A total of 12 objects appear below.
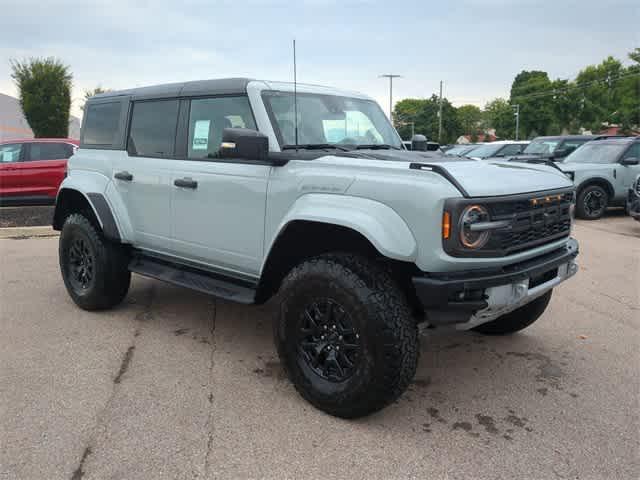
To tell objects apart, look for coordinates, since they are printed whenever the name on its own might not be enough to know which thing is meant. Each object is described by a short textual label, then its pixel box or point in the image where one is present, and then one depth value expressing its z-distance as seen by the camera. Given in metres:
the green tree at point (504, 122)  78.44
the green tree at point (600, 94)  58.97
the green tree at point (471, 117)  101.64
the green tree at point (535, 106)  69.81
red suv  11.31
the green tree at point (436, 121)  68.44
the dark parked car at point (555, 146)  14.10
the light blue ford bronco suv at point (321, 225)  2.93
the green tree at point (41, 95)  22.20
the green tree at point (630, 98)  52.38
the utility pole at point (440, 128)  59.89
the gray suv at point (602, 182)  11.14
